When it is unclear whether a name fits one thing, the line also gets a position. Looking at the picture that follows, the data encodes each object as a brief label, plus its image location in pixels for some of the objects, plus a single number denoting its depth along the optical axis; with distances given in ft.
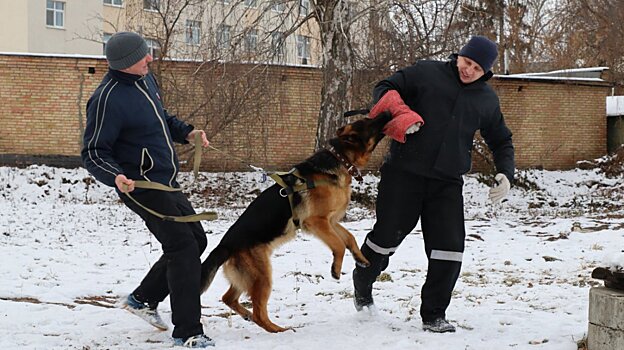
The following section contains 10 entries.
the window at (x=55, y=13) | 115.14
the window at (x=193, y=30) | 53.17
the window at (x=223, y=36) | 48.67
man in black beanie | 15.33
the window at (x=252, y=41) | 47.56
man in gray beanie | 13.80
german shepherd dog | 15.42
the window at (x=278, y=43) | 47.09
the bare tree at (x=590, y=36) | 71.15
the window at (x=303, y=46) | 53.88
